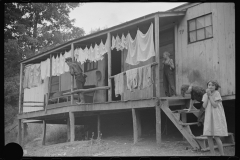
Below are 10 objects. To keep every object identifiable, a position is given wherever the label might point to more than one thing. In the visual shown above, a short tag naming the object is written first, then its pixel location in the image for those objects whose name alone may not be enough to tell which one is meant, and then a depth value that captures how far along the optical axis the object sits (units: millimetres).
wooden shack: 10008
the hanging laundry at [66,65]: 14945
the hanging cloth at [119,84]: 11856
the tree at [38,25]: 22578
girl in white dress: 7285
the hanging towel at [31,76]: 17622
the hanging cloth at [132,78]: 11258
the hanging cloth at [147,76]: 10680
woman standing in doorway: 11047
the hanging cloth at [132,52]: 11984
